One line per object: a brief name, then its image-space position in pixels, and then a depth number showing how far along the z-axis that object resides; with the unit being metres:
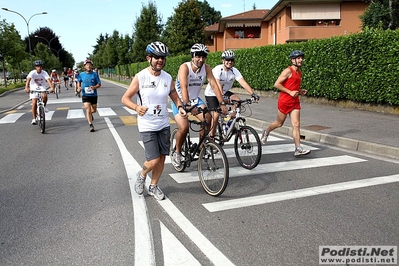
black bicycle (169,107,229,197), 4.63
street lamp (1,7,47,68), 40.12
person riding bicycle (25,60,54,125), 10.55
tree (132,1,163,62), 47.00
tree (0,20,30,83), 30.31
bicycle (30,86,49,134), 10.13
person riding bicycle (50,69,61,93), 24.02
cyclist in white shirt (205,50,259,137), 6.53
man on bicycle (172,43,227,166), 5.12
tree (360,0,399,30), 26.66
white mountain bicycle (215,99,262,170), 6.05
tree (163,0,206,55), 39.31
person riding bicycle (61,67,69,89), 35.16
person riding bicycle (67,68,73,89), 38.84
